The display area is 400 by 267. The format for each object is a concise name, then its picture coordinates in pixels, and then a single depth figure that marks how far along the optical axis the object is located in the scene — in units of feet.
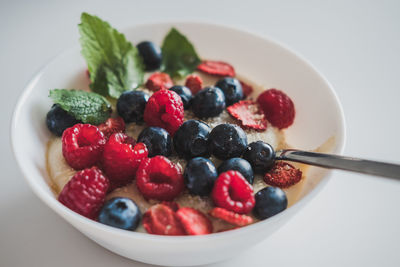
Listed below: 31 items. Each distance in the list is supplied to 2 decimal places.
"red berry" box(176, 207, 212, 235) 0.71
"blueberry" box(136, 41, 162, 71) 1.05
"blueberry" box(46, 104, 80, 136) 0.89
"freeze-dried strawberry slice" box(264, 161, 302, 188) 0.82
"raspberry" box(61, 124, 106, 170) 0.81
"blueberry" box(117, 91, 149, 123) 0.89
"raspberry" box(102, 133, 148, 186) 0.79
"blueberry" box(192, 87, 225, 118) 0.90
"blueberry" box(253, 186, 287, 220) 0.75
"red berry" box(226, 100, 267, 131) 0.91
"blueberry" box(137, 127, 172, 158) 0.82
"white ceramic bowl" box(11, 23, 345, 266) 0.70
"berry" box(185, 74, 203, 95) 0.98
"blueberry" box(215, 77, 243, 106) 0.95
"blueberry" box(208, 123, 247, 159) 0.81
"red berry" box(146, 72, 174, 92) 0.98
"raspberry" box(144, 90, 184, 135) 0.85
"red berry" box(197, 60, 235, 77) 1.03
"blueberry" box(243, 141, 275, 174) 0.82
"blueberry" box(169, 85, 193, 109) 0.92
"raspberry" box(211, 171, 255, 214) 0.73
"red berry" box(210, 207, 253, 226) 0.72
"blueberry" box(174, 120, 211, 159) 0.82
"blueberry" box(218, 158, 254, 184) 0.78
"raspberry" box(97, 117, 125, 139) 0.88
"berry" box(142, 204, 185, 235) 0.72
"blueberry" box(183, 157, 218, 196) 0.76
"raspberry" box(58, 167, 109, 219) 0.75
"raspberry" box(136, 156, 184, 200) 0.76
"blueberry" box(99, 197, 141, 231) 0.73
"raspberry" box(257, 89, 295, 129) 0.94
